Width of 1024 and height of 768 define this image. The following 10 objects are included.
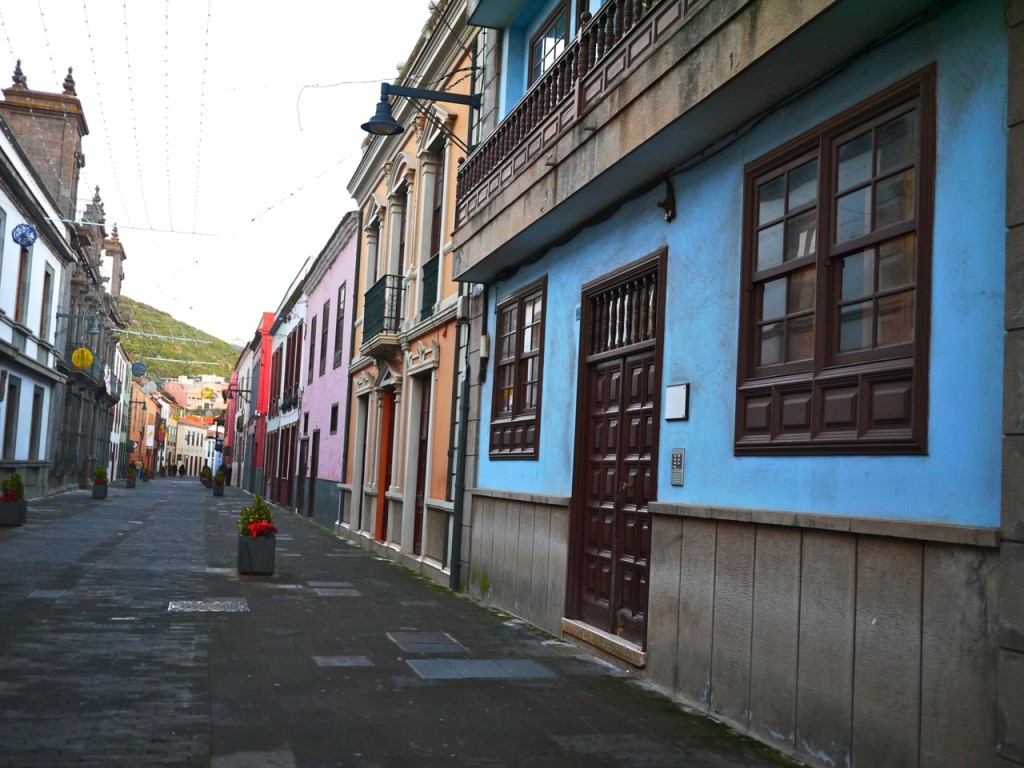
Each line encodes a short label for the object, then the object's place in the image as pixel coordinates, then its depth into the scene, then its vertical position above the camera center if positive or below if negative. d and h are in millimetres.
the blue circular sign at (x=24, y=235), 24969 +4736
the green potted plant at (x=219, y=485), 43694 -1669
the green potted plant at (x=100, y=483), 34875 -1483
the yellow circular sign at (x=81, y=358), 33156 +2511
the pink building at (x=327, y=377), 24688 +1931
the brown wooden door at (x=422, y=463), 16234 -110
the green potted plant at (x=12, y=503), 19547 -1285
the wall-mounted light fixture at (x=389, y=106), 11805 +4208
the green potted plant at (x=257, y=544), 13320 -1227
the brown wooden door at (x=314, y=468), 28553 -484
